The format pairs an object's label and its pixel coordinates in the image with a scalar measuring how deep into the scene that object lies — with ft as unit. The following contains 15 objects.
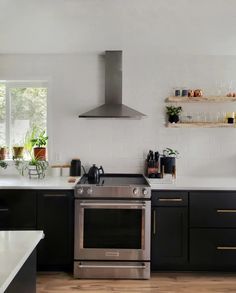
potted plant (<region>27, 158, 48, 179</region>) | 12.19
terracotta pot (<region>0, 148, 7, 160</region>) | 13.03
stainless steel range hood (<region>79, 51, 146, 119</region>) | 12.41
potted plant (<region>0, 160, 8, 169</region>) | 12.62
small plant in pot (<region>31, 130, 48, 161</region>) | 12.84
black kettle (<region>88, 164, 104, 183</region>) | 11.50
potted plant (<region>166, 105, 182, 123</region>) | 12.57
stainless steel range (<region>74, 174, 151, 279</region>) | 10.48
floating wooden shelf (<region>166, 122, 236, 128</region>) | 12.30
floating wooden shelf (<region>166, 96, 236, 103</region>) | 12.25
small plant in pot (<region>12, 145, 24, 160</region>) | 13.01
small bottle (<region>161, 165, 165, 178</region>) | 12.25
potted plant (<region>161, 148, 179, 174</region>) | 12.25
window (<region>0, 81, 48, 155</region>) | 13.30
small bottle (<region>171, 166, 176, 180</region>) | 12.13
